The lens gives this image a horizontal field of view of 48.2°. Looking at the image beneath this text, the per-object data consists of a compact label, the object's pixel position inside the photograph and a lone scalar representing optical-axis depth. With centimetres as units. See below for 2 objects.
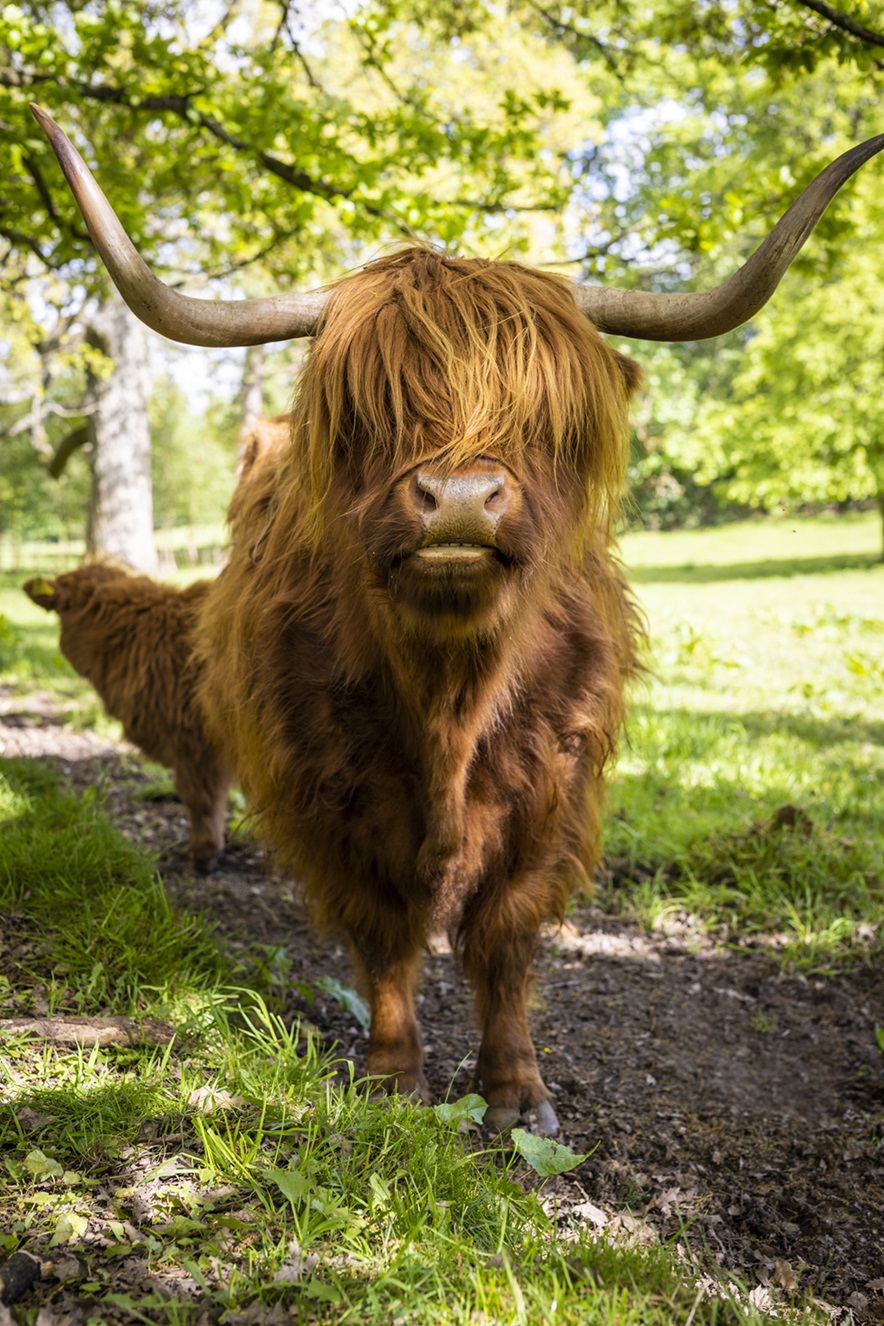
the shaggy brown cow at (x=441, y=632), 204
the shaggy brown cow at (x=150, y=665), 436
